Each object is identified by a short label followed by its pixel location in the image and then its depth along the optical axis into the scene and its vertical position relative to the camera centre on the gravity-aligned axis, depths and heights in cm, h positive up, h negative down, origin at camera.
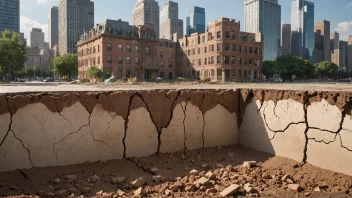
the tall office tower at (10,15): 15762 +4450
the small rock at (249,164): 649 -179
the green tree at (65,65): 5806 +538
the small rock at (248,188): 504 -186
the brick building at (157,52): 4809 +734
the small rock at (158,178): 562 -186
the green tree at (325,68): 8438 +671
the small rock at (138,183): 530 -184
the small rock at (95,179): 549 -182
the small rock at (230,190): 486 -183
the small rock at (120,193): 489 -189
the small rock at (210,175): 573 -183
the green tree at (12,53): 3947 +550
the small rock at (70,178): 543 -180
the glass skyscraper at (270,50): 19388 +2860
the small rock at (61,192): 484 -185
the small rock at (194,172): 598 -183
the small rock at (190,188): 509 -187
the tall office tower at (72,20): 17188 +4538
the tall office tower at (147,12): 18950 +5579
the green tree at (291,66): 6644 +580
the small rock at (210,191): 502 -189
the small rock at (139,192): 486 -185
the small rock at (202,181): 531 -181
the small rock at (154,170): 605 -181
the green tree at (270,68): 6308 +507
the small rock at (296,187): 520 -190
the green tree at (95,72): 4408 +286
